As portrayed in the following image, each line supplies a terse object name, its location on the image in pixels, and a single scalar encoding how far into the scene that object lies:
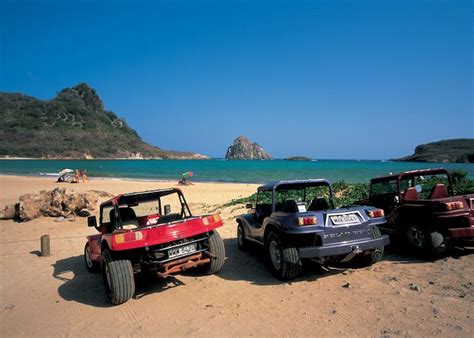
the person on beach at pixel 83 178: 32.69
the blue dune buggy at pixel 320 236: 5.35
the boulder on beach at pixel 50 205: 12.97
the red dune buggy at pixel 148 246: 5.10
